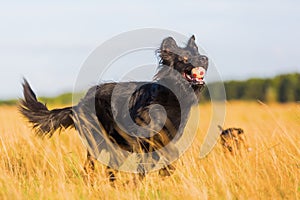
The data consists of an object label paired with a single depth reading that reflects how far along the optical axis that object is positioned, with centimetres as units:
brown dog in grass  1517
